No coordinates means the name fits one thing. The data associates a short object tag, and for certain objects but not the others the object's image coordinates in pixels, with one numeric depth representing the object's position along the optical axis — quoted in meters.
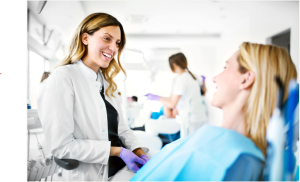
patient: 0.72
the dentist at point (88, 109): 0.94
